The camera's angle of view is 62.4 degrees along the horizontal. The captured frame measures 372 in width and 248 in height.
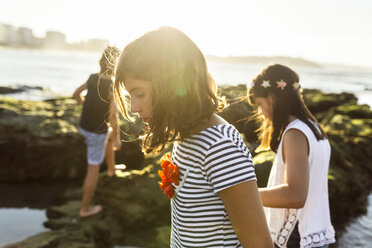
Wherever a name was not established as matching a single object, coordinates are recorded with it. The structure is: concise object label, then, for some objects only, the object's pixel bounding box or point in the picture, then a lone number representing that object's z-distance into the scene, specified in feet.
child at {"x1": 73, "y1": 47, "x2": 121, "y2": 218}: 15.58
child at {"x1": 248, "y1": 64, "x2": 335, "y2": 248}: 6.12
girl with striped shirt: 3.79
